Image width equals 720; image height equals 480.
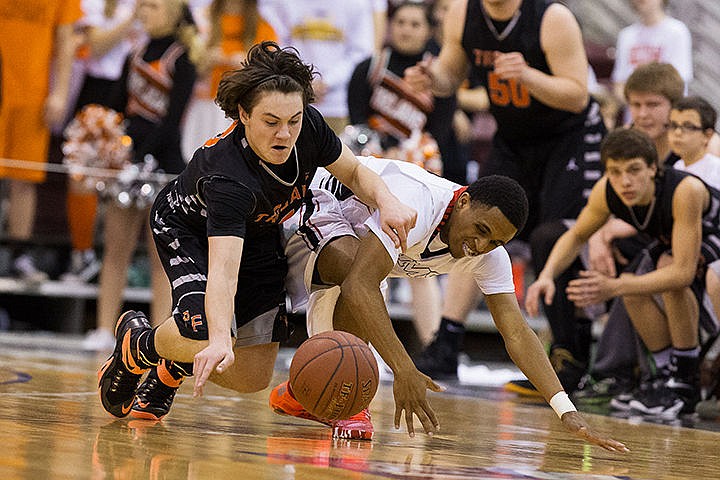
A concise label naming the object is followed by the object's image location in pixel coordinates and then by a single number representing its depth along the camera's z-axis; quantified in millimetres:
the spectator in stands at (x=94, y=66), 17172
